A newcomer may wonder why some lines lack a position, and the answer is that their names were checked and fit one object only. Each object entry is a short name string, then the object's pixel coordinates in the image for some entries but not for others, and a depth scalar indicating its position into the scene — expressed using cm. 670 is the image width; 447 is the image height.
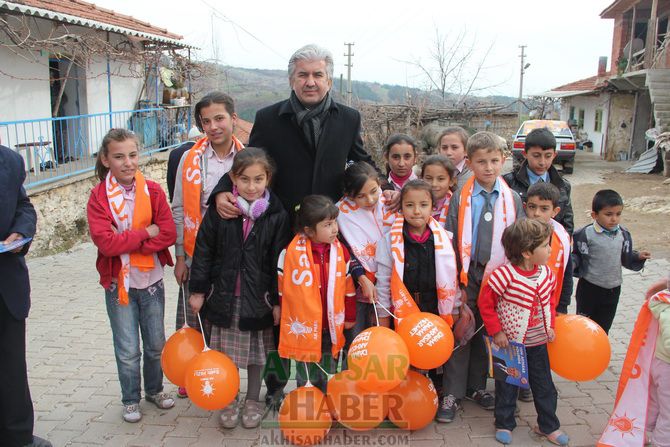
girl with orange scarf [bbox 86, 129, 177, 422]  299
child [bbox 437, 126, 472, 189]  363
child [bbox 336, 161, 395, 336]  298
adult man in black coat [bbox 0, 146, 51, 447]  268
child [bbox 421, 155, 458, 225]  322
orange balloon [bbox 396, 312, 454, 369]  271
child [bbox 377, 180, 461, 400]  290
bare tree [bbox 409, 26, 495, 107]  1786
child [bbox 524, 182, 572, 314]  302
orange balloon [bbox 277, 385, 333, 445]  288
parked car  1627
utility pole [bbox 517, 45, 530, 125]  3601
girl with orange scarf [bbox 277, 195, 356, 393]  280
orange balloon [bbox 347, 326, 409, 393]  259
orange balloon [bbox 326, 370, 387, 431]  285
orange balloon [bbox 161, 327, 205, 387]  298
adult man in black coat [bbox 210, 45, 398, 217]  299
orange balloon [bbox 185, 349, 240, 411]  278
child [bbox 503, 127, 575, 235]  334
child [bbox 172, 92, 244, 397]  308
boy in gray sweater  347
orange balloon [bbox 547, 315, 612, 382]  283
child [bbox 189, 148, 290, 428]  288
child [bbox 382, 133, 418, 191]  340
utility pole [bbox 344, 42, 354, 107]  2714
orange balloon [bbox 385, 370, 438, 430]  294
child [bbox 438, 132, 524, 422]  304
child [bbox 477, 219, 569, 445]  277
